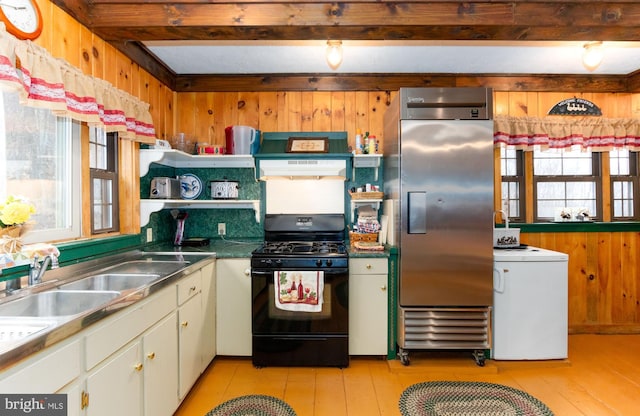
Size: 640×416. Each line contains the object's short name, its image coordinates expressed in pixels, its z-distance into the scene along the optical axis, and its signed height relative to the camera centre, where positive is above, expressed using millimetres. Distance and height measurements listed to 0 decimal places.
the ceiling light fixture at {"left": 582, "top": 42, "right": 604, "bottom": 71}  2664 +1175
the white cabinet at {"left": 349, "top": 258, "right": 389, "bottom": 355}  2707 -771
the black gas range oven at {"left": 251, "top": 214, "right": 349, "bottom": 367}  2584 -750
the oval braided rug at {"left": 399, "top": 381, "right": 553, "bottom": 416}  2131 -1258
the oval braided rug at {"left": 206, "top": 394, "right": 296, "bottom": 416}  2115 -1246
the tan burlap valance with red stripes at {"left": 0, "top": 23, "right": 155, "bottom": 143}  1555 +658
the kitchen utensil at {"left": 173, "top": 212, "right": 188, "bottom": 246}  3117 -179
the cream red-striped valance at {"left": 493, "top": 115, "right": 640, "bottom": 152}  3361 +726
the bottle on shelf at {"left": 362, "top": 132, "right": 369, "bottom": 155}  3121 +565
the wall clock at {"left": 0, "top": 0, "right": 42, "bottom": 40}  1623 +942
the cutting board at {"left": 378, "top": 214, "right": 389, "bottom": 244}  3058 -200
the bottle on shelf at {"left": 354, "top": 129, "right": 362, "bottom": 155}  3111 +567
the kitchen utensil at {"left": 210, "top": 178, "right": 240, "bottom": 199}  3207 +176
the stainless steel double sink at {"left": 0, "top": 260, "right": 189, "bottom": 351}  1260 -403
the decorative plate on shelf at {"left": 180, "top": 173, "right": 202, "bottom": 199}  3232 +218
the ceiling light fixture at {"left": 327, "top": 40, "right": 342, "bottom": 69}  2592 +1172
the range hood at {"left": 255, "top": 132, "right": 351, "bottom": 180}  3115 +408
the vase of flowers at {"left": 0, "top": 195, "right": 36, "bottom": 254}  1503 -45
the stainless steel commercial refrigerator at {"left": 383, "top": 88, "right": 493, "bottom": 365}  2623 -66
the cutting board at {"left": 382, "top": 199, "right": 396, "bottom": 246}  2822 -105
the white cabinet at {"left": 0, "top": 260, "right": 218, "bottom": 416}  1127 -643
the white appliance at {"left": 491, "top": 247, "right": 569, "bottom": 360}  2717 -787
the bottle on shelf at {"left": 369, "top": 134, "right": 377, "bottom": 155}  3080 +551
